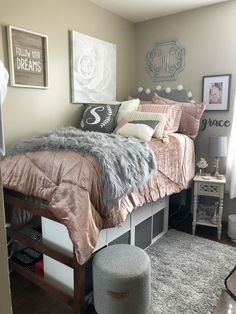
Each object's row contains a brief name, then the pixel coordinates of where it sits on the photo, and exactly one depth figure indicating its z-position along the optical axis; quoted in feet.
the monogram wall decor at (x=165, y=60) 10.12
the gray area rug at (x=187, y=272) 5.57
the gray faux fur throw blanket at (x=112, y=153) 5.00
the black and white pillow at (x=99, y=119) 8.52
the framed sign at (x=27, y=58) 6.99
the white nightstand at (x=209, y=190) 8.30
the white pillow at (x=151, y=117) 8.09
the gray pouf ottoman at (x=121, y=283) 4.74
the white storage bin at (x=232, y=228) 8.48
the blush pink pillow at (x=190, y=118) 9.23
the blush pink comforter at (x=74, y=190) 4.62
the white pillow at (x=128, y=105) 9.25
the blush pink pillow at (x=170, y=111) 8.77
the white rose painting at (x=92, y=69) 8.84
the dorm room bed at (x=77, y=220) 4.70
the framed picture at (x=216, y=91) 9.21
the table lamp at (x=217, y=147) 8.43
